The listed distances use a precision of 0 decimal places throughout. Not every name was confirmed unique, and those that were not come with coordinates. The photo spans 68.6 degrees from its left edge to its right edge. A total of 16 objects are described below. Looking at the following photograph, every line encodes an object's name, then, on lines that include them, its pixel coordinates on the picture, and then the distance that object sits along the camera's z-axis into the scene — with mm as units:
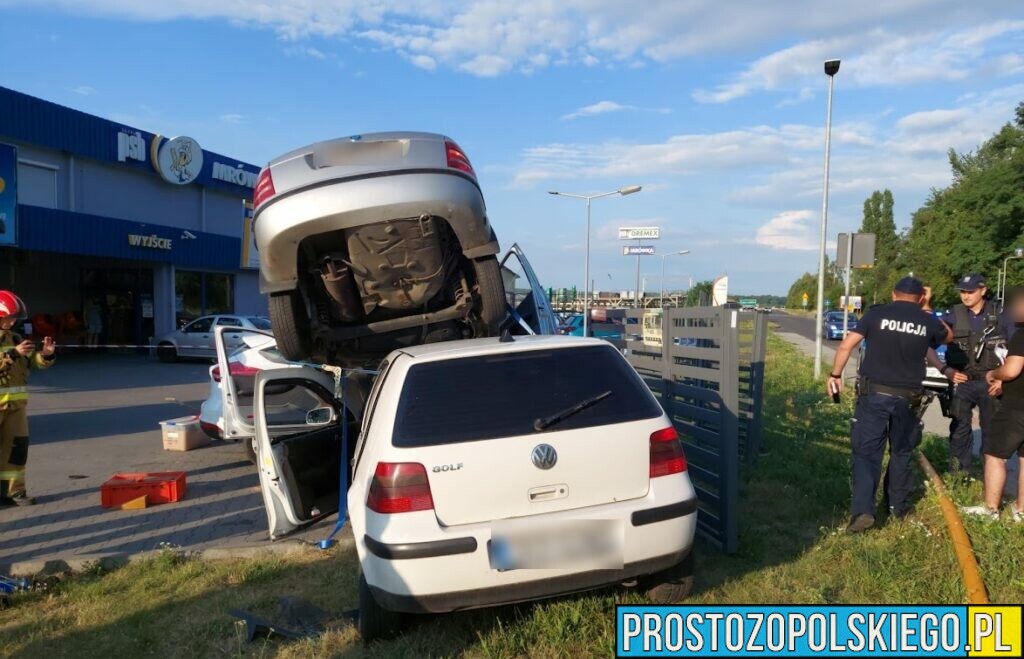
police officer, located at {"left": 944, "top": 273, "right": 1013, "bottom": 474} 6789
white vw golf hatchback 3402
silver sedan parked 20906
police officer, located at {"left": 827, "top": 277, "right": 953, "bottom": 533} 5180
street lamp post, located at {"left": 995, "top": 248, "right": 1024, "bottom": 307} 42959
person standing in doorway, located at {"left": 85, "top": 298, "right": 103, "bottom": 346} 24125
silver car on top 5195
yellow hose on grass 3949
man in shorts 5191
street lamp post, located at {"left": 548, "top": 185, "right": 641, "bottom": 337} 37866
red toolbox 6746
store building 20078
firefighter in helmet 6297
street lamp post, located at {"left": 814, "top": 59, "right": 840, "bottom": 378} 15844
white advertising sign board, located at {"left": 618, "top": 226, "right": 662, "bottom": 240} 37906
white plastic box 9320
